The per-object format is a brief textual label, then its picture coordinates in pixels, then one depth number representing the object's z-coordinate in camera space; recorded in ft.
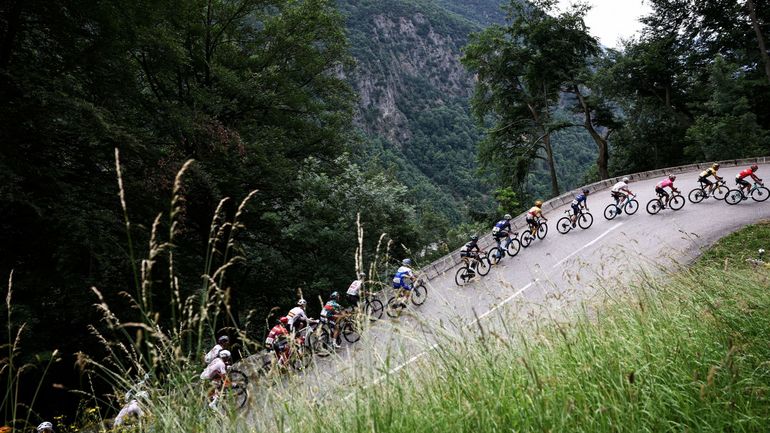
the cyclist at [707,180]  59.06
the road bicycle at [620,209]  62.23
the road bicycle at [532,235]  58.95
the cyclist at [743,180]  54.83
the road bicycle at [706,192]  61.67
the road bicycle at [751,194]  58.13
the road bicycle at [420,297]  38.81
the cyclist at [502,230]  52.00
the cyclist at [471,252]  47.29
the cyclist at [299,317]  26.71
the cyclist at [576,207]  59.72
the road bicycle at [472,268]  47.11
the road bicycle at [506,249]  51.60
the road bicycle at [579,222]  61.72
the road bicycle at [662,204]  60.34
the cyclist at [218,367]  9.42
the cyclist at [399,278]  32.30
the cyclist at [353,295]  36.63
